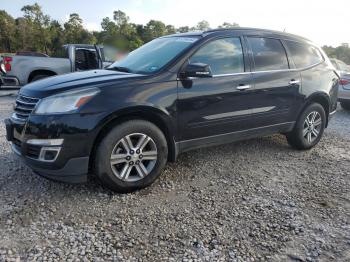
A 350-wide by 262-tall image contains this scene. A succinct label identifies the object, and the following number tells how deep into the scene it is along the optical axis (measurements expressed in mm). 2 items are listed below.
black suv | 3088
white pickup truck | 9172
